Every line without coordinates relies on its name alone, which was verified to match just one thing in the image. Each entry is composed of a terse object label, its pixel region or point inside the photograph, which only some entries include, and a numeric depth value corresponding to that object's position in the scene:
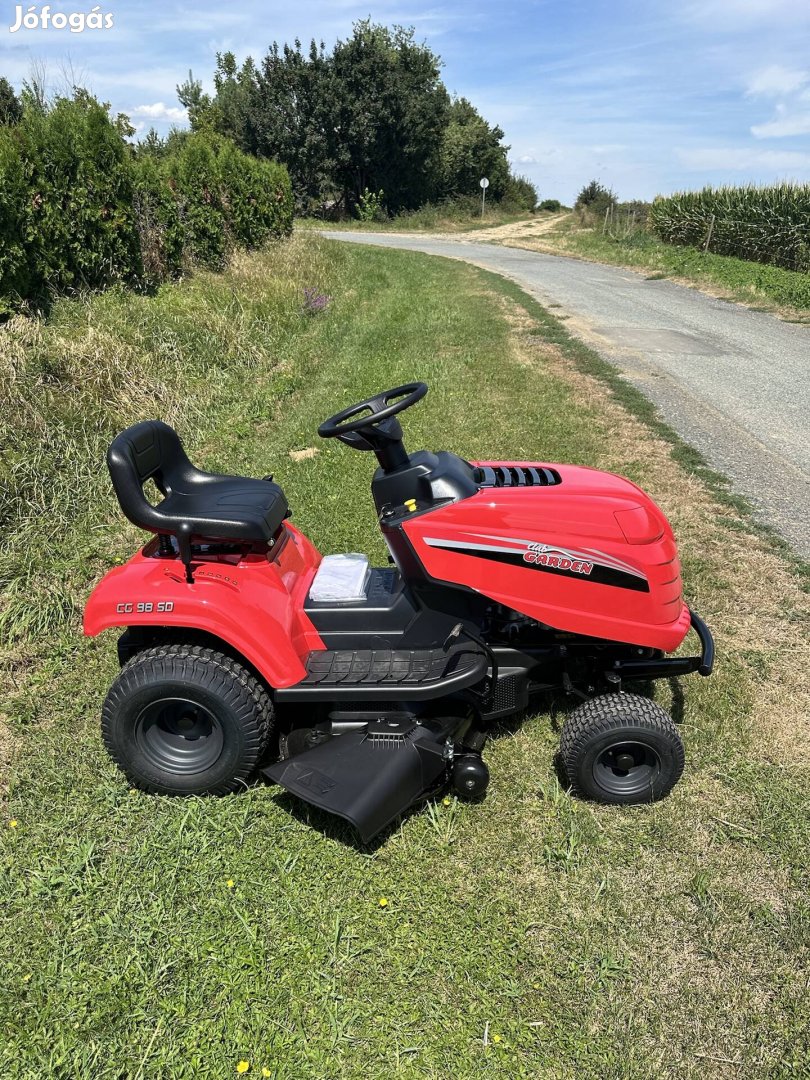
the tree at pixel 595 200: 30.73
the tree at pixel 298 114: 34.38
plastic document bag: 2.95
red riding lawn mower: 2.64
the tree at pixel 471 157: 38.62
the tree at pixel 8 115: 8.15
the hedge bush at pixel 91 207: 7.23
